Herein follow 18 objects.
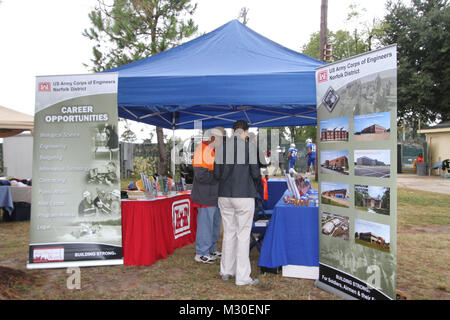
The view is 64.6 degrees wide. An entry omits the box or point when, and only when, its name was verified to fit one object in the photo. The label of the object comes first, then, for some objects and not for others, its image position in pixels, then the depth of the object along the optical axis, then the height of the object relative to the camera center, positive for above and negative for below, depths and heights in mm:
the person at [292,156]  15672 +272
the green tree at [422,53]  19906 +6391
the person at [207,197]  4090 -418
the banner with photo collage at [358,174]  2727 -100
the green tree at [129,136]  16316 +1188
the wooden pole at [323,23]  10688 +4210
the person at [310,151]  14461 +454
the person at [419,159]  20234 +184
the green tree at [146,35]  10688 +3936
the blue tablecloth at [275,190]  6418 -509
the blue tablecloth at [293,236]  3602 -757
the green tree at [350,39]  22016 +9369
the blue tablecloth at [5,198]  7033 -721
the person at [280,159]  18106 +162
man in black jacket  3428 -288
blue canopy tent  3785 +953
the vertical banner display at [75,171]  3617 -93
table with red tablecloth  4094 -819
